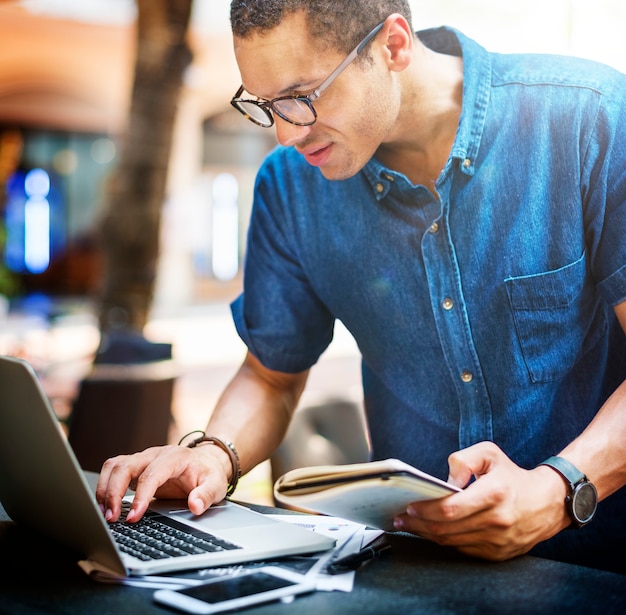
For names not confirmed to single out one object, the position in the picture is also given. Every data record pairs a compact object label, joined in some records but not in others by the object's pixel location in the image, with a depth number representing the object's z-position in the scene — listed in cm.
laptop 109
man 149
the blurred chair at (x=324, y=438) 225
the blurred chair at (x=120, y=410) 374
